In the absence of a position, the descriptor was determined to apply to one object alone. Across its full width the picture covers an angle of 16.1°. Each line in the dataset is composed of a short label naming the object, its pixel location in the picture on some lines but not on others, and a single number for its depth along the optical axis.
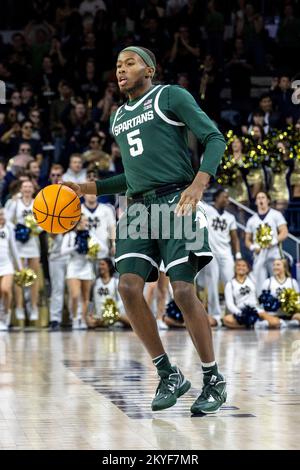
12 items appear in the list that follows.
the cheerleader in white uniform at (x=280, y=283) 14.89
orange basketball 6.63
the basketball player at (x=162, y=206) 6.21
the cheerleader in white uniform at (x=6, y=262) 14.39
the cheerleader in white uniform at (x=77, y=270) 14.75
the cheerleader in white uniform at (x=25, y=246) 14.78
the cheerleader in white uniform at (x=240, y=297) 14.70
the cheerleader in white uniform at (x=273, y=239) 15.21
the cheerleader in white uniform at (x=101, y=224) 14.98
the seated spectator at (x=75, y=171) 15.73
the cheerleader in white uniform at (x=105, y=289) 14.80
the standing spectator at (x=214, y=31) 20.30
